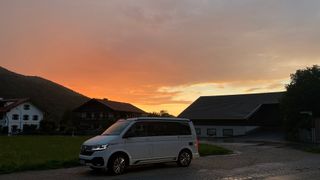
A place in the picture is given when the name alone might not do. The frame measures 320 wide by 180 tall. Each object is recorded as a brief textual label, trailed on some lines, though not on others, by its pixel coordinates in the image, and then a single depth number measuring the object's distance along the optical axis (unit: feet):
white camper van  33.78
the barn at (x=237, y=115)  133.92
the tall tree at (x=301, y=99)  103.62
